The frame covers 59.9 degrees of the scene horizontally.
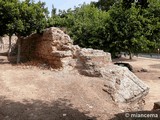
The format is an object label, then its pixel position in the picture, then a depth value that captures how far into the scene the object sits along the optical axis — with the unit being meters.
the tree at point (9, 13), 7.09
